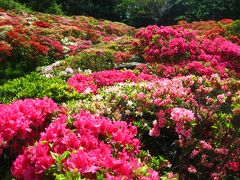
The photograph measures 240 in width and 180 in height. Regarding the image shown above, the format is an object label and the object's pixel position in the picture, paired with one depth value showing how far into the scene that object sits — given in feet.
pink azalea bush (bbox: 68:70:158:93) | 18.69
